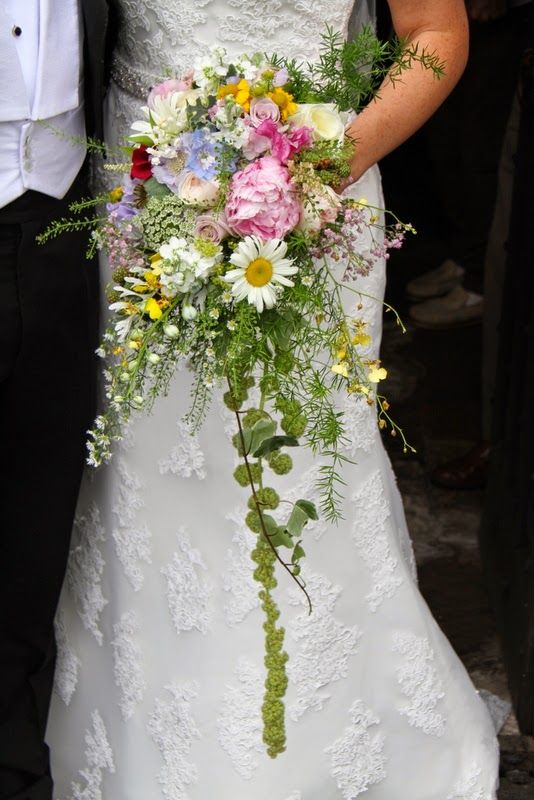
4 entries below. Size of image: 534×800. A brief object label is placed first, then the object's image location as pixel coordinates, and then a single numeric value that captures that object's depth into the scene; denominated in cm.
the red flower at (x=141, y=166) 302
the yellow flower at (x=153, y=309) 293
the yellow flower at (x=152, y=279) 295
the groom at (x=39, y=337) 334
